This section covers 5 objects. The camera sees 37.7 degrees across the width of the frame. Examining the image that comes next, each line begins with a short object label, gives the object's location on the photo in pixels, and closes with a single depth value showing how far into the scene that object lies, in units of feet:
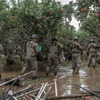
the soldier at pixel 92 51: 34.35
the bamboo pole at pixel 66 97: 12.11
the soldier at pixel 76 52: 27.32
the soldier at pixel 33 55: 22.54
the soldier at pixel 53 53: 24.63
